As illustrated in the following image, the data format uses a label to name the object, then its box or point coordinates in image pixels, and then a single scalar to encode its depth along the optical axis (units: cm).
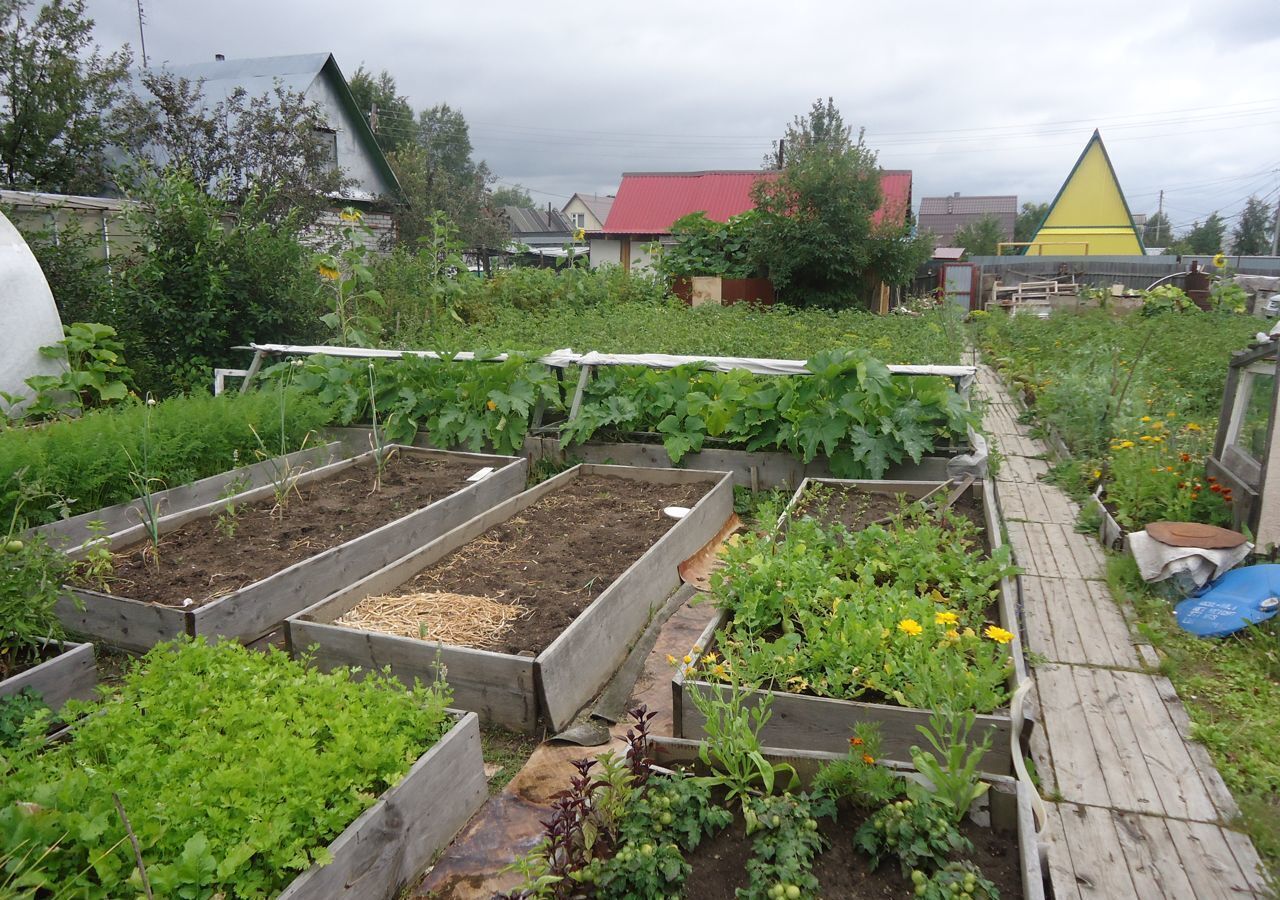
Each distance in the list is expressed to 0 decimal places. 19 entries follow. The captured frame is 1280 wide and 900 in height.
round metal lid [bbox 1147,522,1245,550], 422
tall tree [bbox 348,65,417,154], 3925
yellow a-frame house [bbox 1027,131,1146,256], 2905
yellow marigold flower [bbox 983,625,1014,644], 286
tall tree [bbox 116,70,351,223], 1240
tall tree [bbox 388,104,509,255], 2625
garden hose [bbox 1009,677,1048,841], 252
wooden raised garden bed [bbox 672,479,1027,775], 267
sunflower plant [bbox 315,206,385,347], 815
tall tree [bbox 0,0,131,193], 1283
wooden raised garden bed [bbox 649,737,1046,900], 203
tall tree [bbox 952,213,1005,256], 5512
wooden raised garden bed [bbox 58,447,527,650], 384
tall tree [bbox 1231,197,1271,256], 6294
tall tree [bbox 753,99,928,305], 1605
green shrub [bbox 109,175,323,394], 777
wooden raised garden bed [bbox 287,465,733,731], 333
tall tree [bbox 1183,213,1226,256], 6274
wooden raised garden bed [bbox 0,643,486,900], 195
